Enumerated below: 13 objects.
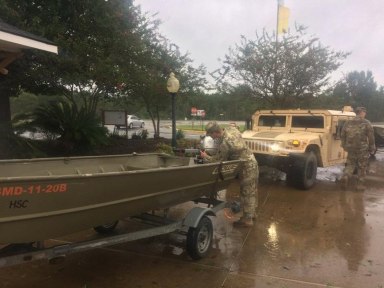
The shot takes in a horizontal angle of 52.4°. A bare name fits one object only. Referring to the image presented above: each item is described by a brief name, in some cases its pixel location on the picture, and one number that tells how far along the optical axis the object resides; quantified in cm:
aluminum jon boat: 291
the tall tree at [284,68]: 1346
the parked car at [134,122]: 3671
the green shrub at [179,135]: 1706
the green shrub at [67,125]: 983
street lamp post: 1054
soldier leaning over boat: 530
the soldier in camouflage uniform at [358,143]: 829
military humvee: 803
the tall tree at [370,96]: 5204
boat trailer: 321
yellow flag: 1416
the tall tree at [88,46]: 911
